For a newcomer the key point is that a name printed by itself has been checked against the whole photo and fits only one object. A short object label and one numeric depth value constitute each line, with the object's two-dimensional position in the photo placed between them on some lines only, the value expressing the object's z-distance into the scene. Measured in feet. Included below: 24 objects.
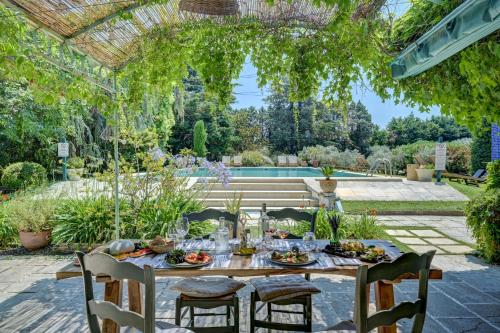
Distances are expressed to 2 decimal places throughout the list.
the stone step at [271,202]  27.43
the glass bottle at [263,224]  9.11
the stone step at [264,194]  29.25
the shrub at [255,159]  57.21
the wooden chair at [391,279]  5.52
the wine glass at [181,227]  8.75
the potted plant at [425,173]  38.32
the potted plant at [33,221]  16.71
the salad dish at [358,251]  7.74
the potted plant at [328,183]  24.79
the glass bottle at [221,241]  8.50
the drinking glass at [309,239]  9.08
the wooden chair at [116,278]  5.38
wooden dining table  7.21
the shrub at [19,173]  34.91
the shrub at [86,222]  16.28
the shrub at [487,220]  14.35
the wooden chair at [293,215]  10.73
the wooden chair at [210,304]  7.39
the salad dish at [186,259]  7.41
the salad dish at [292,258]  7.45
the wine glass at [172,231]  8.75
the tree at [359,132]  71.00
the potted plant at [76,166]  34.22
